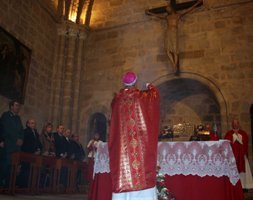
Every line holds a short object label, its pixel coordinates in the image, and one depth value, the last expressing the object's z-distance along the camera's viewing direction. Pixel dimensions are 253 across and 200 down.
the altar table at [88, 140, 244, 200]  4.55
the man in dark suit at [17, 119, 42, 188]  6.98
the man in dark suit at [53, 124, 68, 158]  8.30
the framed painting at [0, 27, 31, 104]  8.71
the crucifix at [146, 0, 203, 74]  10.29
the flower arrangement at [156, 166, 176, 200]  4.14
